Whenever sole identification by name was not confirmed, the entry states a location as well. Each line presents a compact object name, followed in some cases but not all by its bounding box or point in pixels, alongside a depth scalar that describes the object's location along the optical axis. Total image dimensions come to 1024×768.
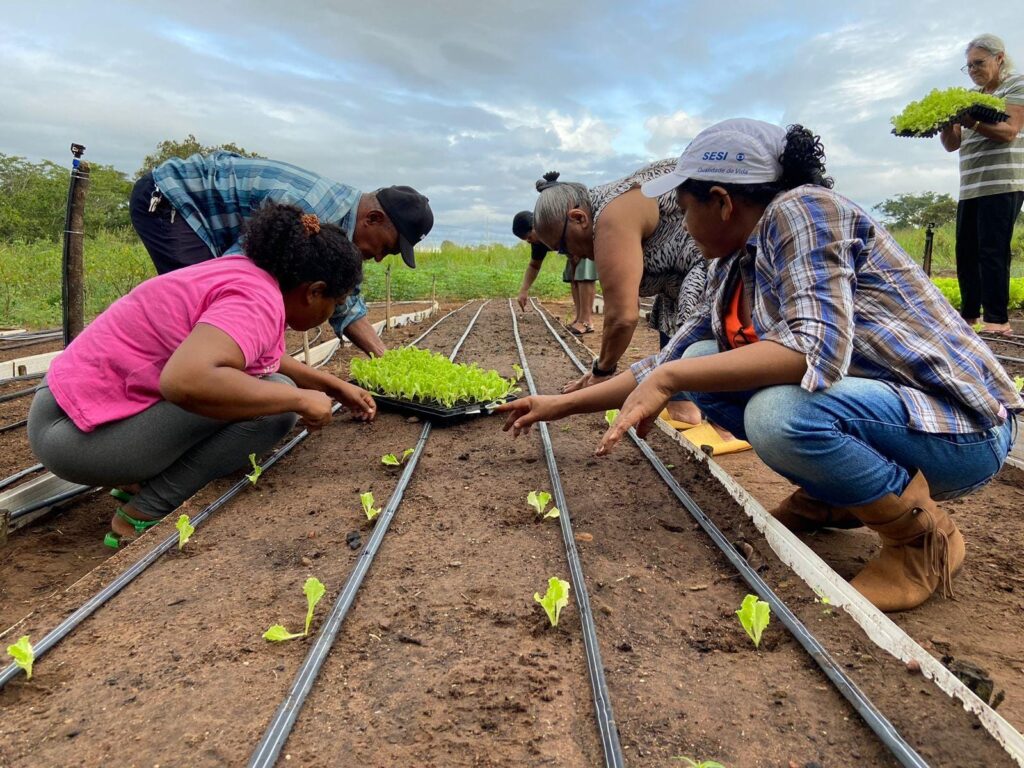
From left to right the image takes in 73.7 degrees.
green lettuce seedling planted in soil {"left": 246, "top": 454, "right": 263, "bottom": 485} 2.61
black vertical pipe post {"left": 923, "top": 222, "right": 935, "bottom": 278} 8.26
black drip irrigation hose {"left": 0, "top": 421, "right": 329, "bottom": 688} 1.53
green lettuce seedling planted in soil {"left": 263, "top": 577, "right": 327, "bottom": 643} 1.55
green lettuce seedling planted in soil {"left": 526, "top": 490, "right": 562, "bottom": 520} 2.25
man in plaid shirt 3.14
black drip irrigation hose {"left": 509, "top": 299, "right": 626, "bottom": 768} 1.21
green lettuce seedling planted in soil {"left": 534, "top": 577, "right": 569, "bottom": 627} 1.58
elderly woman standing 4.67
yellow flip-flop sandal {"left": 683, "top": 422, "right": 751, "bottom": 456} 3.23
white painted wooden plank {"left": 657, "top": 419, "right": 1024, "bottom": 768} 1.21
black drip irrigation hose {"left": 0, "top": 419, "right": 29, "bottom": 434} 3.52
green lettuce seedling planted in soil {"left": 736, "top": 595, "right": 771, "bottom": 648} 1.53
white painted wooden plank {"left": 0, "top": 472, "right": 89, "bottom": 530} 2.58
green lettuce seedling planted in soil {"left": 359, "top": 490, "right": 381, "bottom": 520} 2.25
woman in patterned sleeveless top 3.01
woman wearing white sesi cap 1.69
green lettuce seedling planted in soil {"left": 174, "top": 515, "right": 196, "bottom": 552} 2.07
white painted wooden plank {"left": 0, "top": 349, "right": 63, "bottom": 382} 4.63
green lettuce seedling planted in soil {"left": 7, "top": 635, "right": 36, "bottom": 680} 1.42
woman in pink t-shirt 2.07
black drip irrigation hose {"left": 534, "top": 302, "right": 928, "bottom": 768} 1.18
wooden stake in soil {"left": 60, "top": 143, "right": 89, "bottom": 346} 3.33
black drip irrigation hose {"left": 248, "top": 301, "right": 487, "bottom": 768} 1.21
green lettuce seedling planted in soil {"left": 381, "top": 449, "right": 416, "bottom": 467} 2.78
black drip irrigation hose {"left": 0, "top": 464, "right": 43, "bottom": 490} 2.73
